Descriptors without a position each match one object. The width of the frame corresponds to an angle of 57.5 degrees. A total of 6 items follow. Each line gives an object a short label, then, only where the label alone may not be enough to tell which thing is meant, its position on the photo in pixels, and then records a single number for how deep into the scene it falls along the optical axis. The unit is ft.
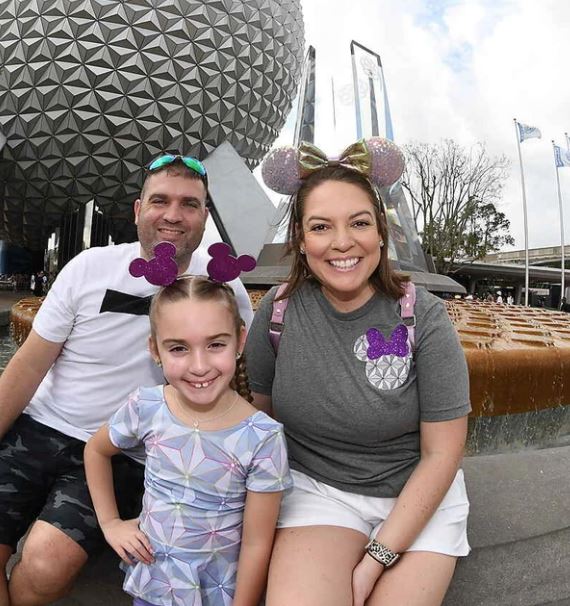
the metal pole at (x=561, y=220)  89.04
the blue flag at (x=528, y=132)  75.72
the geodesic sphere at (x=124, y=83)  51.42
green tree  86.02
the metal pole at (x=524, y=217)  81.51
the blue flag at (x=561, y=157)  80.89
